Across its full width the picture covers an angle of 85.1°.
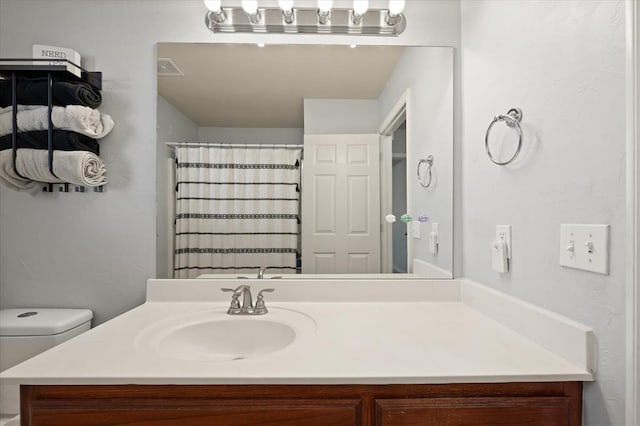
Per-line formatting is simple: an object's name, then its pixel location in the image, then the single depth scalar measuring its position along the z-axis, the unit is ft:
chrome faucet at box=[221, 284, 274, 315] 4.14
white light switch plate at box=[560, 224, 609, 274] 2.41
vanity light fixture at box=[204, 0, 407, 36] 4.49
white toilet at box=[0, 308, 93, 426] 3.86
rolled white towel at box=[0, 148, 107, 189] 4.19
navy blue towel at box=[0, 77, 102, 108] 4.21
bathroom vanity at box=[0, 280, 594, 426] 2.57
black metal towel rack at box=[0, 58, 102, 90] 4.13
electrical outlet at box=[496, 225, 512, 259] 3.59
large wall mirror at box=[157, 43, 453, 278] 4.78
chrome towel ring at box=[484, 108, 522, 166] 3.38
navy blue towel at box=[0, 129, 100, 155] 4.21
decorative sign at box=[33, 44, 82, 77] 4.40
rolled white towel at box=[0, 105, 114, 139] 4.20
